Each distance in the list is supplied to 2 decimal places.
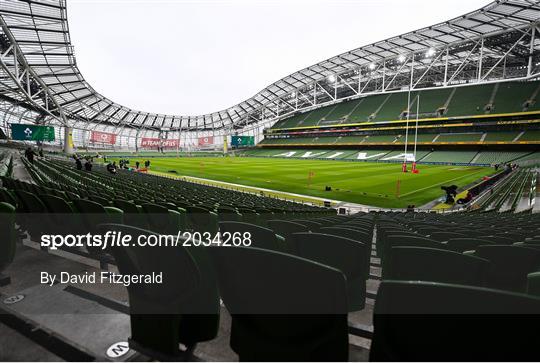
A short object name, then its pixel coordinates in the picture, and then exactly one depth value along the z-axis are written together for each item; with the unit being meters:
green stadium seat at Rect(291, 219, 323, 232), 4.59
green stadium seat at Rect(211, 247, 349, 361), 1.08
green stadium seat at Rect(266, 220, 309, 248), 3.54
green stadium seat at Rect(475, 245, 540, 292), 2.24
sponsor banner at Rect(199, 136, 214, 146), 102.25
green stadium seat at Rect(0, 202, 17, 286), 2.45
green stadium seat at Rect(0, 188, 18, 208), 3.89
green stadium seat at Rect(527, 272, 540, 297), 1.35
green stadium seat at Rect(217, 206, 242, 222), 5.93
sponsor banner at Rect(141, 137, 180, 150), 91.94
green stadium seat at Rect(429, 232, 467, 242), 4.30
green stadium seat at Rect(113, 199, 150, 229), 4.31
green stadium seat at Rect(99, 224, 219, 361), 1.45
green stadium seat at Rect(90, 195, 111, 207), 4.91
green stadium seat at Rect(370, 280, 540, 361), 0.84
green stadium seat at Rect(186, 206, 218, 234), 5.38
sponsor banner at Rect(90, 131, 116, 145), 81.12
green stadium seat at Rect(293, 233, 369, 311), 2.04
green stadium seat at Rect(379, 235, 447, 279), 2.78
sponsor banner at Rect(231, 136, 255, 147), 89.75
